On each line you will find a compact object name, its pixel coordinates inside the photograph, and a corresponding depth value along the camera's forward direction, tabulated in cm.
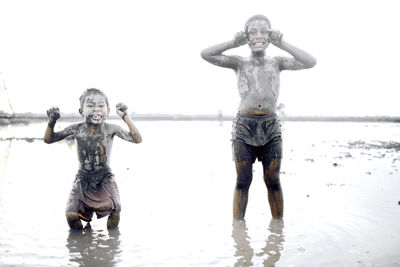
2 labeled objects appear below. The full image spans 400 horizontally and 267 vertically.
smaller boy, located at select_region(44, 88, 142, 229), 458
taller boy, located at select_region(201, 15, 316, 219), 471
